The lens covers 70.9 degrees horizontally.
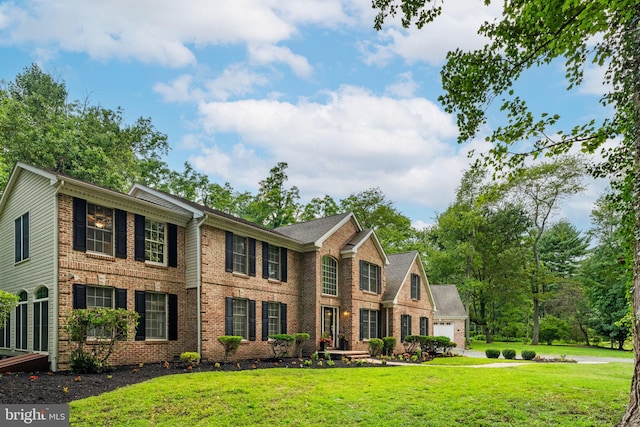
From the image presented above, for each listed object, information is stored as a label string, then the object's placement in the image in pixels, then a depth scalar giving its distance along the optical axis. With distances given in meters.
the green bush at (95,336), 11.62
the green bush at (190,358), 13.59
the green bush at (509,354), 23.16
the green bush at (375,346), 21.09
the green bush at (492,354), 23.03
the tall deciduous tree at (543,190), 37.66
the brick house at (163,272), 12.58
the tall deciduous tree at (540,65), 5.56
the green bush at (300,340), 18.56
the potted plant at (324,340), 19.33
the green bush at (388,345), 22.14
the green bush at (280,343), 17.25
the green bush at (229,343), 15.33
